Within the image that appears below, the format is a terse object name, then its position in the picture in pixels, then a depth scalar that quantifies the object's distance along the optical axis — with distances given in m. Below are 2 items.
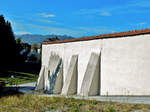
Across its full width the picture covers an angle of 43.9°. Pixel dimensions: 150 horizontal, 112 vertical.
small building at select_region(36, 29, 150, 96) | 9.61
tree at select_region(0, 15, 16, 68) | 42.14
